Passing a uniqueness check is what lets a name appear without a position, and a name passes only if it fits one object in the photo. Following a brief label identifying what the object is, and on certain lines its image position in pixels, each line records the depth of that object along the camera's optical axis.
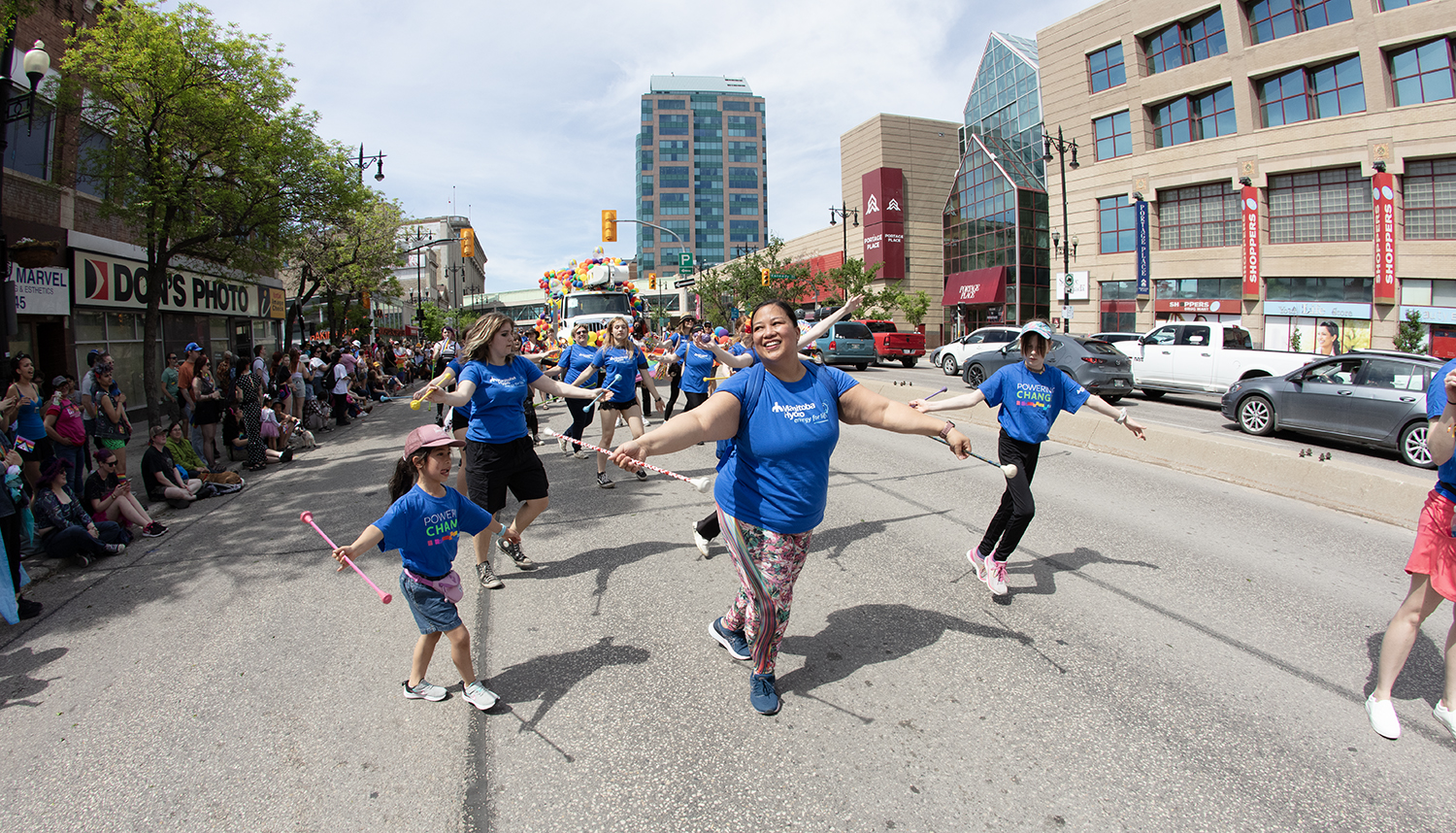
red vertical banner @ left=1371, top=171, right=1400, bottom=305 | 27.25
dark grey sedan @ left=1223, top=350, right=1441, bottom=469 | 10.08
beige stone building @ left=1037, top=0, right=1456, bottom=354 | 27.02
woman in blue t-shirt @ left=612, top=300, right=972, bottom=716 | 3.34
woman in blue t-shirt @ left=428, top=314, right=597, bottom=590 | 5.35
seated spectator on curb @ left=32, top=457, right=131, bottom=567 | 6.40
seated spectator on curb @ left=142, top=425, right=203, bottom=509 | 8.59
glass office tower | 136.25
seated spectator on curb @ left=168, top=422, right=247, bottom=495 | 9.35
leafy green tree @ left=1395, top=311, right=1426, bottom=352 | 24.89
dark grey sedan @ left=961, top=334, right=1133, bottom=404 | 16.00
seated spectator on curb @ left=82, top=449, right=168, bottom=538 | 7.11
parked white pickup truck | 15.35
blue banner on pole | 35.16
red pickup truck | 28.09
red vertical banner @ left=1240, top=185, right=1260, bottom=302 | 30.92
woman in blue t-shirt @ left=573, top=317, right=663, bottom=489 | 8.85
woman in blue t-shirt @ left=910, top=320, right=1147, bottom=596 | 4.91
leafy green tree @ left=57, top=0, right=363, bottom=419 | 11.71
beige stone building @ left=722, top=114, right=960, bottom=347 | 54.50
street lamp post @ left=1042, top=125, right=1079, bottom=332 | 32.94
